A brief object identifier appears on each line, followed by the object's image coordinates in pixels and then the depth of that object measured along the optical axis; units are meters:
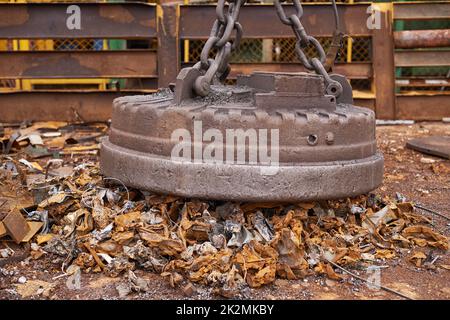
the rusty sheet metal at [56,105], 8.20
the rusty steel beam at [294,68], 8.42
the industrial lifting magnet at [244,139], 3.44
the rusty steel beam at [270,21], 8.16
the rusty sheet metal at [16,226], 3.63
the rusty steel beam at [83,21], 8.04
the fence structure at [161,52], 8.09
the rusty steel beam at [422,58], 8.70
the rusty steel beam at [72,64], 8.13
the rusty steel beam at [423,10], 8.70
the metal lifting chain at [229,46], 3.66
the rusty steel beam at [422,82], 8.95
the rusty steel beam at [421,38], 8.63
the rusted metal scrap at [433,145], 6.80
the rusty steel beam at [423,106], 8.71
